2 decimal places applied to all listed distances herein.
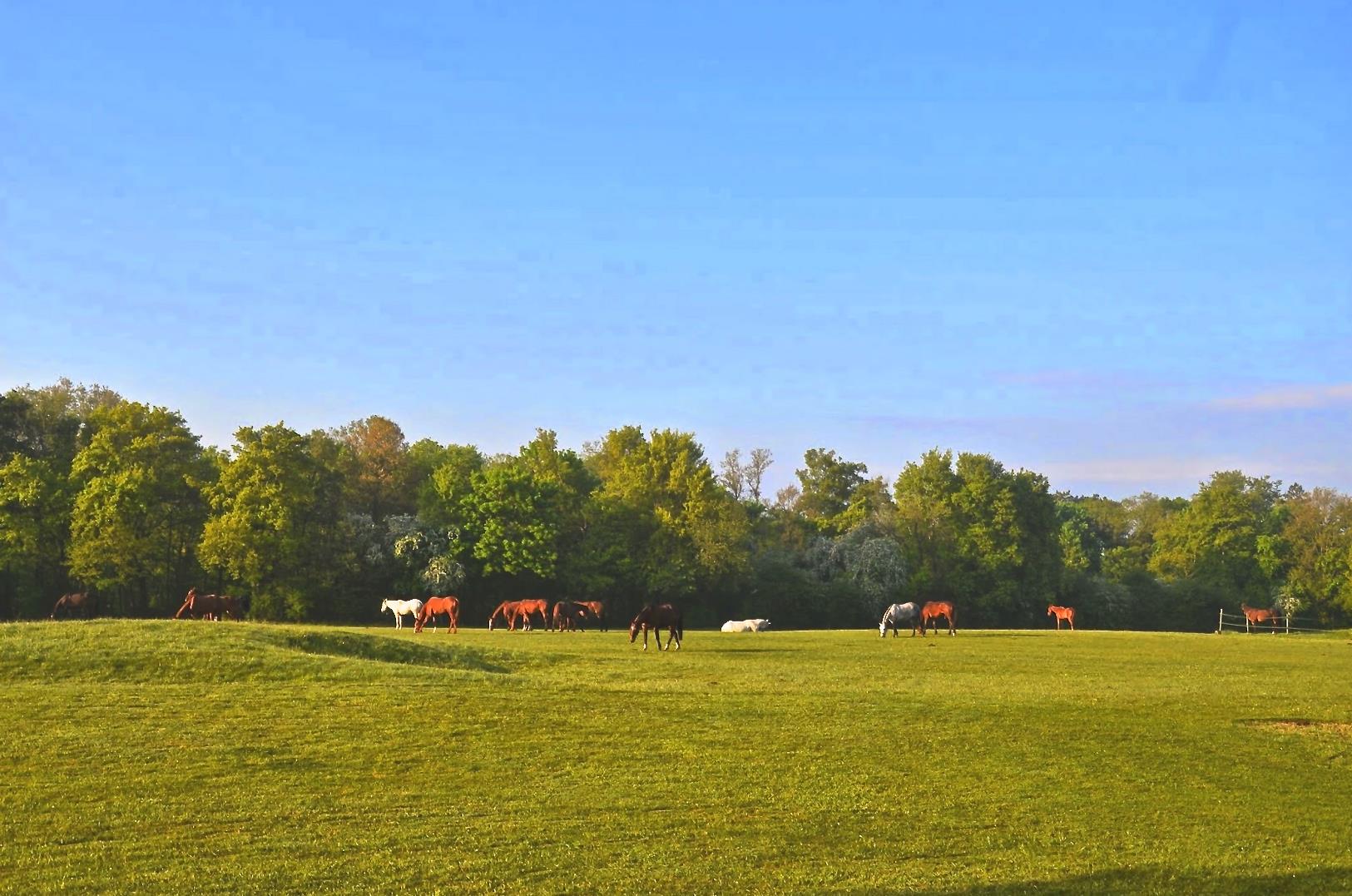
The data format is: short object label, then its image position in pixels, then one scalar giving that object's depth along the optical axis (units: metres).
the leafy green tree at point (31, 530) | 64.12
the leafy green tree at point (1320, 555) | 99.19
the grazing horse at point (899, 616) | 49.28
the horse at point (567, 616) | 51.25
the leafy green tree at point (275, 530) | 65.06
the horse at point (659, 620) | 38.59
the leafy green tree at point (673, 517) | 83.12
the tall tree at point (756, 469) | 130.88
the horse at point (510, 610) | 54.38
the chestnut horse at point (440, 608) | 49.59
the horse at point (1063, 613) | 66.38
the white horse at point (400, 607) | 56.26
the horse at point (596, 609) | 57.91
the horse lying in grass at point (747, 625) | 65.50
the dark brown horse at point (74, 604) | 53.94
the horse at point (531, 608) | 52.97
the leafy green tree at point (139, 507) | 64.31
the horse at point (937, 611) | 51.38
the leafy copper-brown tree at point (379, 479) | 87.50
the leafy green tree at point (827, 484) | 127.88
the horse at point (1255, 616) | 71.75
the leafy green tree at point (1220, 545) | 104.12
